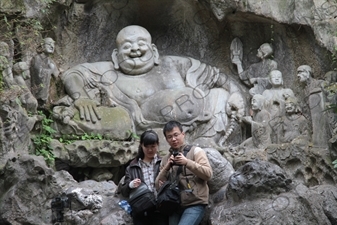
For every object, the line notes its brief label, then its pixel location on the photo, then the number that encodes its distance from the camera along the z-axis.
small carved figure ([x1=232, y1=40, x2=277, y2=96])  15.29
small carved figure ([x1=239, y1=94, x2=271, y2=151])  14.54
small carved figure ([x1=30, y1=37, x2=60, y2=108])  14.49
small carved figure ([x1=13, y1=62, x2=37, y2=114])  13.72
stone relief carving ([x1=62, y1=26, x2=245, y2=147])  14.74
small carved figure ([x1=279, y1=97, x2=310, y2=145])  14.45
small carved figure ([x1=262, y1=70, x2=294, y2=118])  14.80
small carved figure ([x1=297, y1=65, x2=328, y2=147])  14.13
